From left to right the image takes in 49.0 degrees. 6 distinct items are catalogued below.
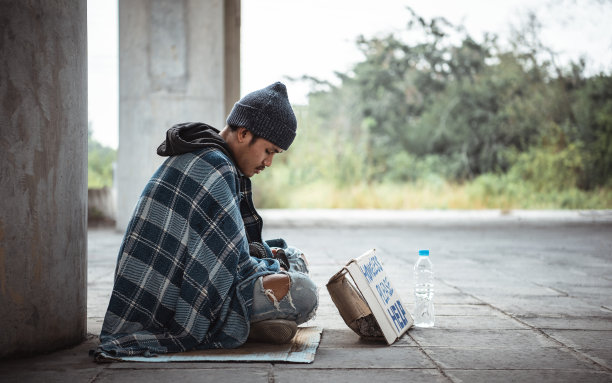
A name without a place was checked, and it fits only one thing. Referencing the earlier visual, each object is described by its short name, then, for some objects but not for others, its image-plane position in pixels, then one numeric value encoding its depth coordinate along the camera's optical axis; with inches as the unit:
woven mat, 111.9
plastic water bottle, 150.8
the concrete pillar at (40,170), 110.7
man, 116.3
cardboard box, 125.6
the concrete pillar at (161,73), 378.0
